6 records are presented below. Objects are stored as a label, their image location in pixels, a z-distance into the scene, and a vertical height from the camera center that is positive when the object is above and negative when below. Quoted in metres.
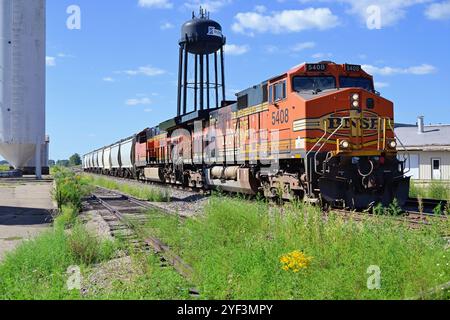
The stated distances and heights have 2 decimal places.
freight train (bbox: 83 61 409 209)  12.91 +0.81
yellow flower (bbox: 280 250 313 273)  5.75 -1.11
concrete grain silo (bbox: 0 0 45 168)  48.66 +10.11
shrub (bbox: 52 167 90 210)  18.45 -0.87
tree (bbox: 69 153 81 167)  189.88 +3.79
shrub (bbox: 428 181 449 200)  18.20 -0.92
